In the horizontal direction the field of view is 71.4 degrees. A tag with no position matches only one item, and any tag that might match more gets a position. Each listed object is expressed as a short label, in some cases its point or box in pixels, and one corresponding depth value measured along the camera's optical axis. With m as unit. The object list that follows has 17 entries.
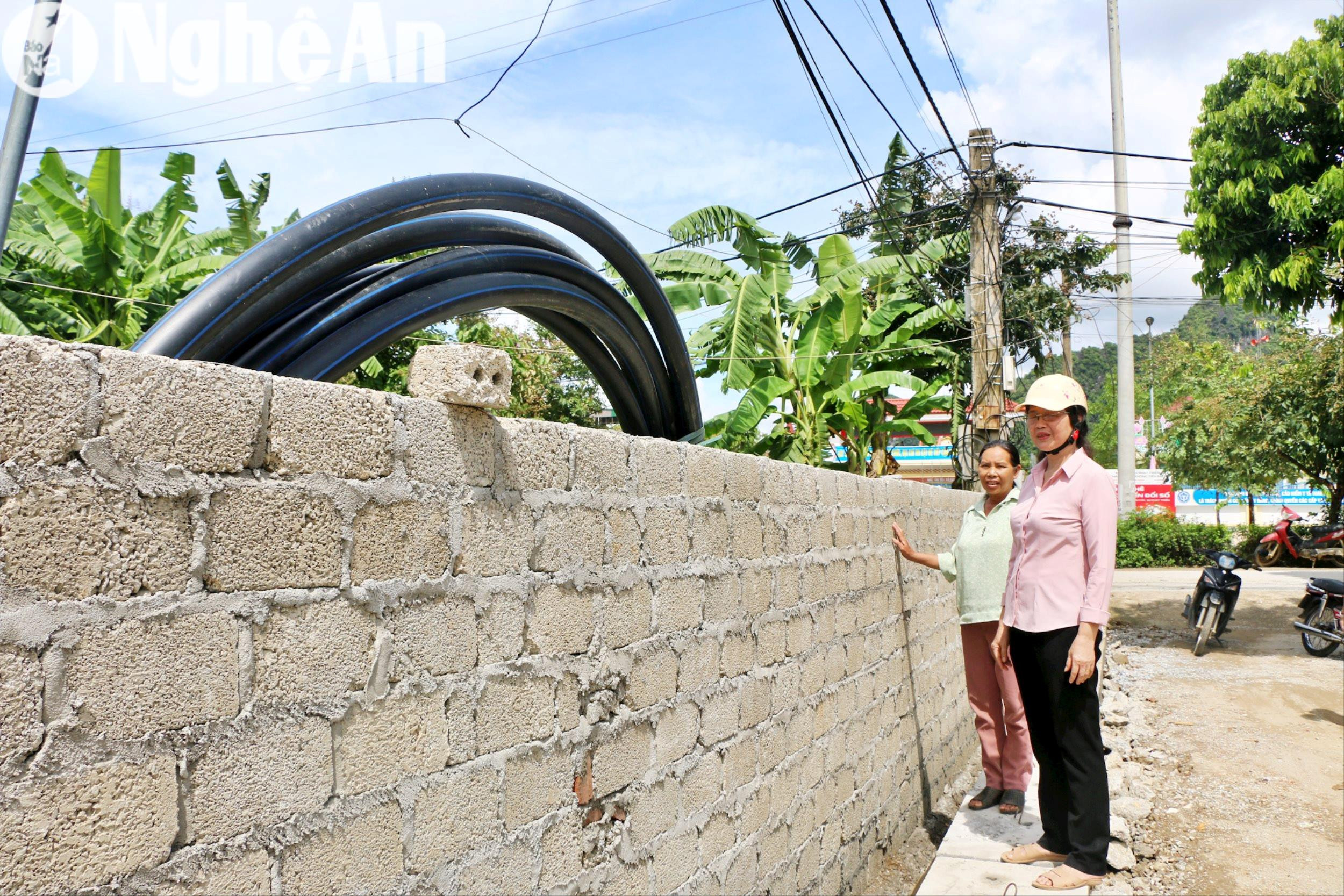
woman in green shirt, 4.97
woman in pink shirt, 3.79
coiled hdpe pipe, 2.34
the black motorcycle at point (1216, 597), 11.41
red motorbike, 15.22
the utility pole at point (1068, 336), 20.92
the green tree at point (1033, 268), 18.14
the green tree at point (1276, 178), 9.76
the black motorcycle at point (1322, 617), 10.32
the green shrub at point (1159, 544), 22.61
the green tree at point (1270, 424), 17.53
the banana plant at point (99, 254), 9.12
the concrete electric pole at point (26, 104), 4.41
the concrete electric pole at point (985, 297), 10.07
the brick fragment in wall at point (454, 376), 2.07
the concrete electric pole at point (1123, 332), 18.45
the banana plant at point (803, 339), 11.29
